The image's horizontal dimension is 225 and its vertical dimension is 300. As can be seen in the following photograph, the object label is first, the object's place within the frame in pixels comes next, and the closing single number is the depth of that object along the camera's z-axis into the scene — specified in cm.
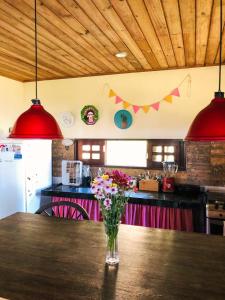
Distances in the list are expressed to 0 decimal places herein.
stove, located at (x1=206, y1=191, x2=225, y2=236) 267
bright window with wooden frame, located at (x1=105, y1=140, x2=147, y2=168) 369
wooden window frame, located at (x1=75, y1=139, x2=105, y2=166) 385
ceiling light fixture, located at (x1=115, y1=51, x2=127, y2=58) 271
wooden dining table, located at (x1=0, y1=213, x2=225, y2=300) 112
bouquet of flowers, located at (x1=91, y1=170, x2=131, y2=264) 131
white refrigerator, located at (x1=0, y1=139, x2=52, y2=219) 311
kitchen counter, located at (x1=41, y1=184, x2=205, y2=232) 290
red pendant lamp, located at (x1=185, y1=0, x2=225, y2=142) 127
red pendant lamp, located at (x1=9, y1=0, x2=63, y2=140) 154
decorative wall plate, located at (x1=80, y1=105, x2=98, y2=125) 378
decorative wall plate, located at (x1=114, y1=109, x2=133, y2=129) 363
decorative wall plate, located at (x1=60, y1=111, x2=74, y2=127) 391
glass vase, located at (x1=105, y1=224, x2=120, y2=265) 137
